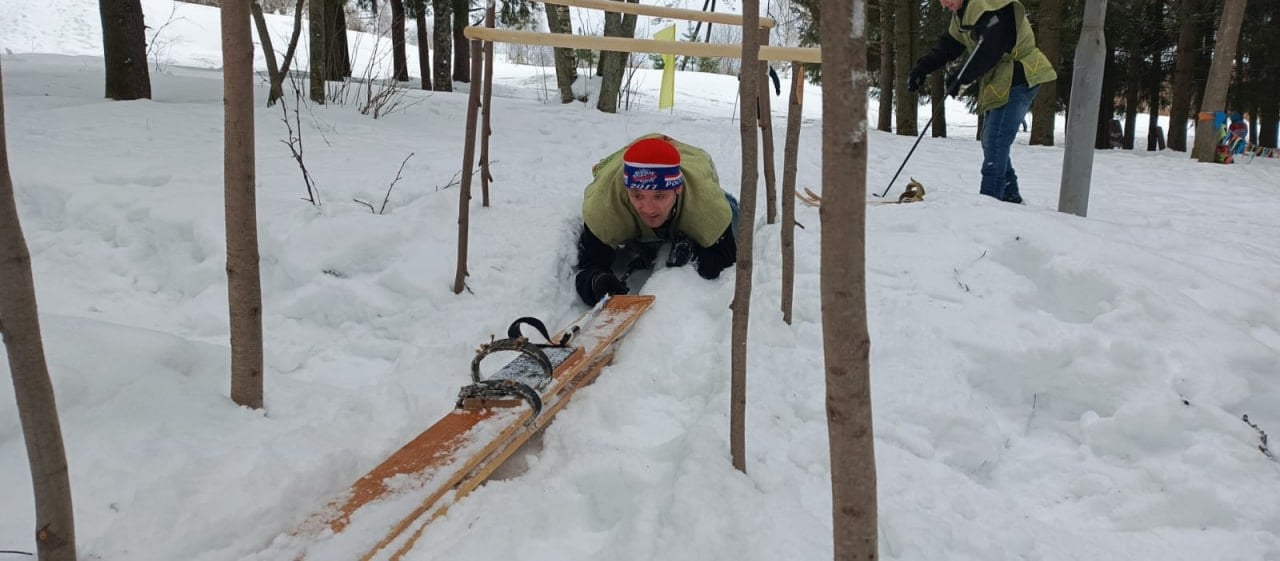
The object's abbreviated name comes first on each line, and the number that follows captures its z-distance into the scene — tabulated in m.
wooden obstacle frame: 2.65
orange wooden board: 1.60
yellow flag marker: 5.09
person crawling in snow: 3.35
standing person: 4.20
